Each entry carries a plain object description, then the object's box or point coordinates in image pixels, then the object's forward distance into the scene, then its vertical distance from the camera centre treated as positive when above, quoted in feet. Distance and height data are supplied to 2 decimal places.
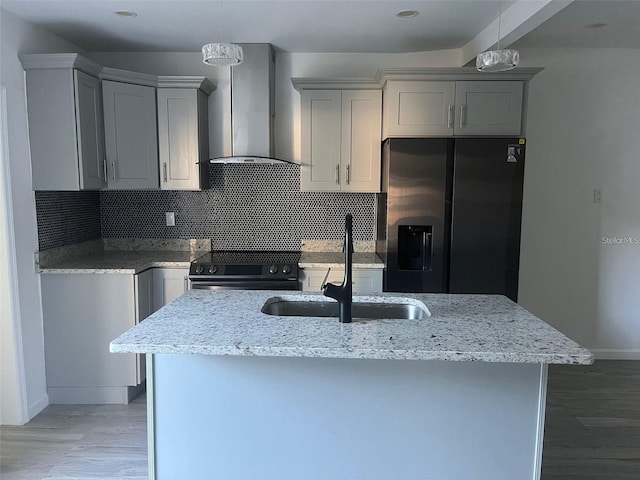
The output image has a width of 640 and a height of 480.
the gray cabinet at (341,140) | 11.05 +1.62
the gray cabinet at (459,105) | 9.98 +2.25
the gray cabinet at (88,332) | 9.70 -2.88
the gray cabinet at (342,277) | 10.52 -1.81
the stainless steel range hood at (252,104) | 11.00 +2.51
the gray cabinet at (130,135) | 10.59 +1.66
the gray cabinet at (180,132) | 10.97 +1.80
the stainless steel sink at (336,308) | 6.70 -1.62
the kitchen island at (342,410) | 5.33 -2.57
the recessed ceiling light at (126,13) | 9.00 +3.93
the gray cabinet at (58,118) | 9.33 +1.83
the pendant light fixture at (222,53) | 6.28 +2.16
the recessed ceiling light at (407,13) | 8.91 +3.92
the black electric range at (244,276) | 10.34 -1.71
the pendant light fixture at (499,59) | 6.59 +2.20
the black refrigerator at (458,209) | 9.95 -0.12
